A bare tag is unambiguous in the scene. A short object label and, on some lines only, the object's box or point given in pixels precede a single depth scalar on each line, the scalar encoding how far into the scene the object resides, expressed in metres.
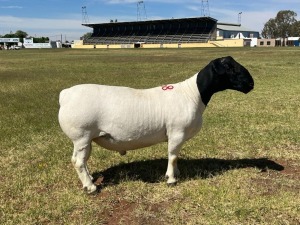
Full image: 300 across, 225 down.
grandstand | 93.00
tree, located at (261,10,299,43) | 108.65
